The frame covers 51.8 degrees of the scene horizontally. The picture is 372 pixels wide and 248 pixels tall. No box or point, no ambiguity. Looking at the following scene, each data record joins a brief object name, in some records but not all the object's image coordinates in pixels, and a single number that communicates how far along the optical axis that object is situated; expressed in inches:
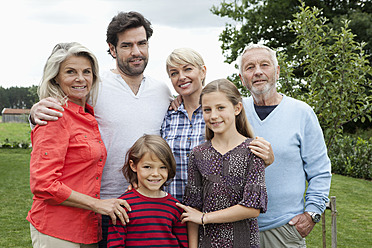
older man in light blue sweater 112.8
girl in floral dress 96.7
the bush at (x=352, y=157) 521.3
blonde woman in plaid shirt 117.3
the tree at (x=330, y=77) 227.5
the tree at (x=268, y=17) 775.7
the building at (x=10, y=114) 2034.3
